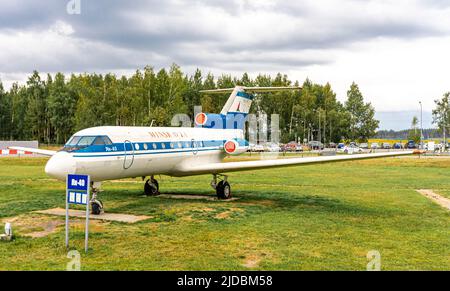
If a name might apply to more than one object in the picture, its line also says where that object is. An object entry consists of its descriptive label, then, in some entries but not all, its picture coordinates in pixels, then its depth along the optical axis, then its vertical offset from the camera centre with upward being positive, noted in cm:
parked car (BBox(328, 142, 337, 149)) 9662 -34
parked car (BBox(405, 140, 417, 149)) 10874 -58
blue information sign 1136 -116
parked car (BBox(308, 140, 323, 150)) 8648 -27
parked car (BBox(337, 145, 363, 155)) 7129 -128
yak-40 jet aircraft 1559 -29
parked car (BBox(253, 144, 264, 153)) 7406 -84
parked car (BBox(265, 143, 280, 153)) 7440 -69
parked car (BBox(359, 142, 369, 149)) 11054 -48
